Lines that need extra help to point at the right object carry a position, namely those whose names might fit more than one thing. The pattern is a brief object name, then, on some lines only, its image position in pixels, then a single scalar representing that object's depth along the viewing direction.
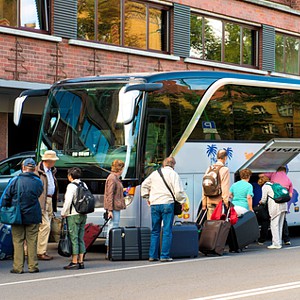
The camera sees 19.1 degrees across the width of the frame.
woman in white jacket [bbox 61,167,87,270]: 13.65
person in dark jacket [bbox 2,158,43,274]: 13.22
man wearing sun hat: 15.10
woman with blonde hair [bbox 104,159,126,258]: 15.14
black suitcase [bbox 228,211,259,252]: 16.33
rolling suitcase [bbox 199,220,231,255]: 15.64
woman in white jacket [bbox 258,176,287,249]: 17.14
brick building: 23.72
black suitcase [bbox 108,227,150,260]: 14.97
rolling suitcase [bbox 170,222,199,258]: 15.26
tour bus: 16.12
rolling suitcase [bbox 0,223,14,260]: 14.86
